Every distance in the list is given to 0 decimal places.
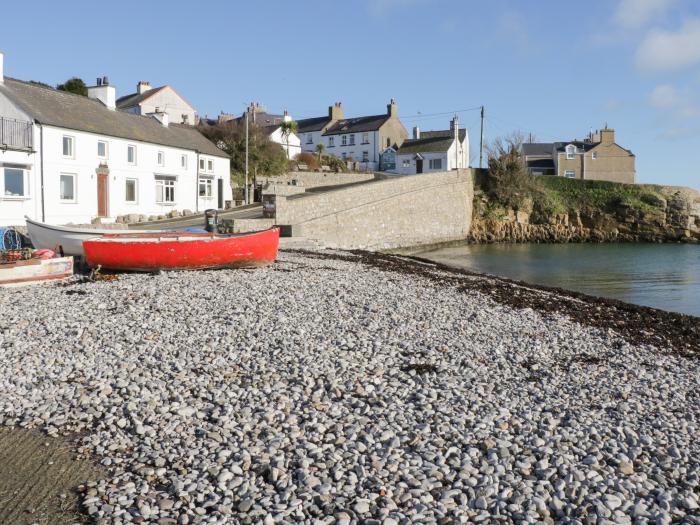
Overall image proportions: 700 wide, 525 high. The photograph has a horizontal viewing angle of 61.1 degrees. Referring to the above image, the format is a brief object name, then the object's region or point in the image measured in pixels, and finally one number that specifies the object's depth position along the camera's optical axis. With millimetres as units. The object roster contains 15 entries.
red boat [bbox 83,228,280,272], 15109
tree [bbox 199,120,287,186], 48125
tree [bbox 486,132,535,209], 53594
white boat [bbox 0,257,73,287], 13609
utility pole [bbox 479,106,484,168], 56281
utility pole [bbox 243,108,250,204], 42500
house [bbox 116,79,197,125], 58119
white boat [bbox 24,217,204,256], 17781
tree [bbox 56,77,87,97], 47294
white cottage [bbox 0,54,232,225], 26516
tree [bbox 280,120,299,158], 61156
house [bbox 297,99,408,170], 69875
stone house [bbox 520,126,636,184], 71938
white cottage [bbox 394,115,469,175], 64625
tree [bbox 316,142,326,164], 61188
